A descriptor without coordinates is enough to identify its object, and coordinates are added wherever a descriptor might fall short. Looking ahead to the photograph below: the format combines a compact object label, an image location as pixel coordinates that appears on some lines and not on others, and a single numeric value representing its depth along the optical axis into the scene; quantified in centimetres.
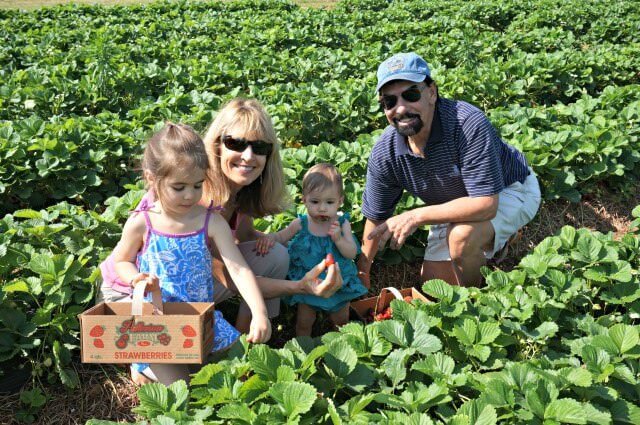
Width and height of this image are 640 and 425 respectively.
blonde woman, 271
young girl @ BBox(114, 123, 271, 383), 241
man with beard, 302
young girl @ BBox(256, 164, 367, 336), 292
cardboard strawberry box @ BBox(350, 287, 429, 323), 316
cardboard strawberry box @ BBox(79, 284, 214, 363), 211
